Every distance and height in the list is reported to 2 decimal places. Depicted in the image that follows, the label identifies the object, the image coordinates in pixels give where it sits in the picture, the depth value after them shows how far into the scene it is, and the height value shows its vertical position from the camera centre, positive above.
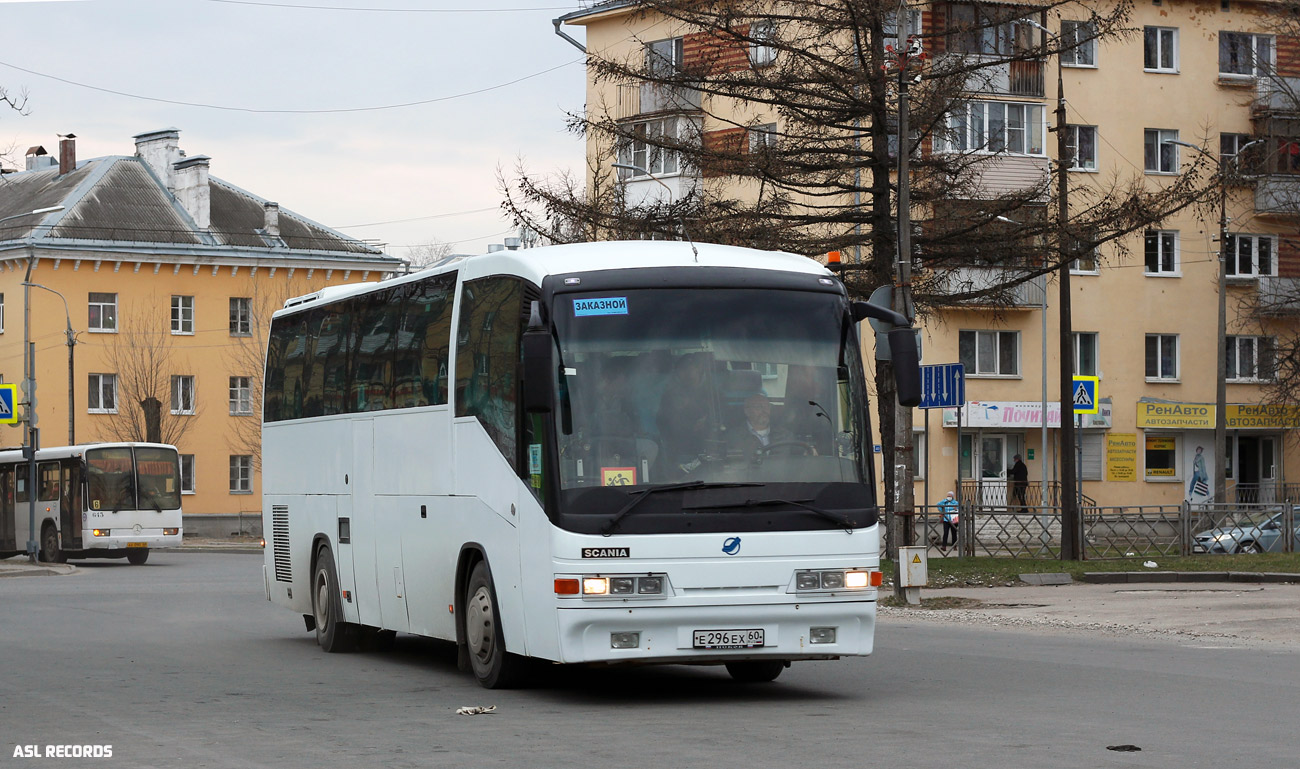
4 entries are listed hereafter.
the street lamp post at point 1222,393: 49.41 +1.37
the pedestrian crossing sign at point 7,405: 40.50 +1.08
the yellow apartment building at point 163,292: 69.62 +6.16
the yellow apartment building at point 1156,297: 54.78 +4.50
